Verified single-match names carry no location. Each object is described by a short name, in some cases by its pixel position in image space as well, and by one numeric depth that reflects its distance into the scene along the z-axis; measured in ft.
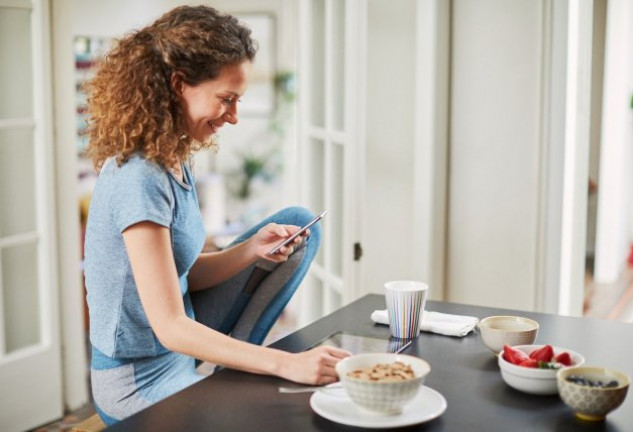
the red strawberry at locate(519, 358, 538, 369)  5.06
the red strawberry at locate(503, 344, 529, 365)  5.15
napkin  6.19
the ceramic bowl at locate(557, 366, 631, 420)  4.50
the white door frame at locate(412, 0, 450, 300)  10.16
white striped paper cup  6.07
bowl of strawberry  4.92
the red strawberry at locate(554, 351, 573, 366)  5.11
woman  5.77
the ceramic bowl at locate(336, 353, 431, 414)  4.50
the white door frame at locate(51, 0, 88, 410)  12.20
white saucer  4.54
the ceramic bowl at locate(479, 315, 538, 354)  5.65
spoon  5.03
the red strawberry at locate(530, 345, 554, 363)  5.15
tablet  5.87
